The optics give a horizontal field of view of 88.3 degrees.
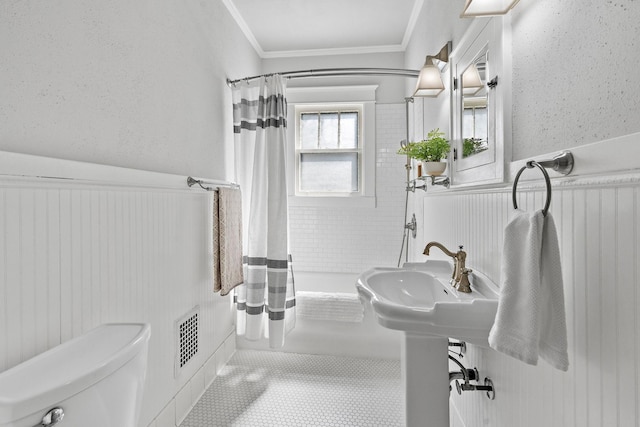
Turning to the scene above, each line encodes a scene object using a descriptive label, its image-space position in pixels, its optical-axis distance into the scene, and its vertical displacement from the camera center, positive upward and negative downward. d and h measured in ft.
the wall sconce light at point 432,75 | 6.14 +2.64
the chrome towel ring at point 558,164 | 2.69 +0.40
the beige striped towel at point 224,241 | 6.92 -0.61
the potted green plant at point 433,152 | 5.76 +1.07
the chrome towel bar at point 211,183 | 6.17 +0.62
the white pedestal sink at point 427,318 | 3.43 -1.22
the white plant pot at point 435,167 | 5.90 +0.81
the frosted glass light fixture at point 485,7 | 3.68 +2.32
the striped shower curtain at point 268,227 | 7.76 -0.34
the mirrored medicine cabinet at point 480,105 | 3.94 +1.49
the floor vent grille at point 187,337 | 6.05 -2.39
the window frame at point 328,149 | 10.34 +2.02
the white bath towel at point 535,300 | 2.44 -0.68
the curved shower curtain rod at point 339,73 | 7.68 +3.34
